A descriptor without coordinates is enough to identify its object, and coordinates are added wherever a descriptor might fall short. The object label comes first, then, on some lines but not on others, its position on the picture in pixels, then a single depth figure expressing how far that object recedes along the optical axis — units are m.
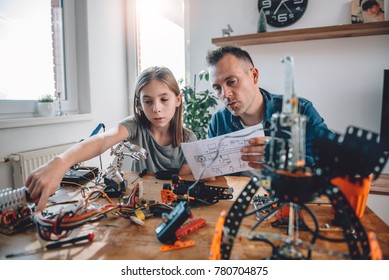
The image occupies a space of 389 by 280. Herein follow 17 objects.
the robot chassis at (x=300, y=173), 0.40
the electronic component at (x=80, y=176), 0.93
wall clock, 2.00
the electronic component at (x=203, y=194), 0.74
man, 1.15
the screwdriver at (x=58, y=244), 0.51
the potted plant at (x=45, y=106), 1.63
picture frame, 1.81
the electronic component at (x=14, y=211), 0.59
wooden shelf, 1.75
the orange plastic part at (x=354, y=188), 0.44
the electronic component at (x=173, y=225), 0.52
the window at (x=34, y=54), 1.51
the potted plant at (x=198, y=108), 2.15
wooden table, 0.50
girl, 0.90
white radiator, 1.43
